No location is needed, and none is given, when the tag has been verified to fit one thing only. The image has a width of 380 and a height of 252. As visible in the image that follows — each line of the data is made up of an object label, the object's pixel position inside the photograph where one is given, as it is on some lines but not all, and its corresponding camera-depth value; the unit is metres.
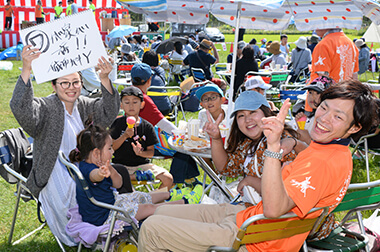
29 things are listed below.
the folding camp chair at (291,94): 6.35
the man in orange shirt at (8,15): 20.42
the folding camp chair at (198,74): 9.45
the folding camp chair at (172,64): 11.84
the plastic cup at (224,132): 3.90
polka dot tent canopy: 4.32
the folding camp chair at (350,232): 2.34
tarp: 16.58
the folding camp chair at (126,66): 10.09
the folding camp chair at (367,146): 4.59
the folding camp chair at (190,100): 7.71
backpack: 3.13
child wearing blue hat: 4.34
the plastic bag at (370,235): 2.75
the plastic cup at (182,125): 4.11
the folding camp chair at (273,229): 2.02
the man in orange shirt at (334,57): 4.64
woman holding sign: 3.02
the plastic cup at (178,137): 3.77
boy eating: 3.94
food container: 3.81
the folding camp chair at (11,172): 3.08
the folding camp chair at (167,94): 6.38
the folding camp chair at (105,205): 2.63
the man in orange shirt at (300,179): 1.86
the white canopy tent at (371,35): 15.20
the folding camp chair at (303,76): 10.53
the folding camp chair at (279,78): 9.59
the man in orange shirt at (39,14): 20.67
